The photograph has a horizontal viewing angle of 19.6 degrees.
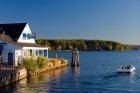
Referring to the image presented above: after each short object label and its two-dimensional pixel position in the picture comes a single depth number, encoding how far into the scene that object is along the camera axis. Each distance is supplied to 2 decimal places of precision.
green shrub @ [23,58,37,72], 62.47
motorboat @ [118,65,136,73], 77.63
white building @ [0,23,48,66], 65.75
